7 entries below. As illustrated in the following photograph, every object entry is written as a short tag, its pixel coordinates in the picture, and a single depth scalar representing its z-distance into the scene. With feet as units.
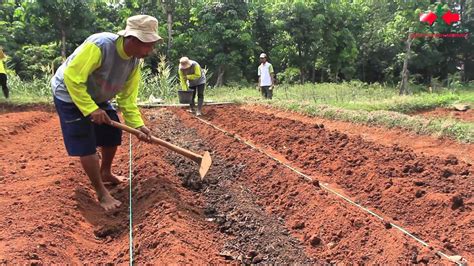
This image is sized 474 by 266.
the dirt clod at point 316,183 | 14.24
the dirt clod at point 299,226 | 12.14
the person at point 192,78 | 31.53
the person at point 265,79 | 39.96
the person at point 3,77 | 33.81
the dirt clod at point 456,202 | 11.76
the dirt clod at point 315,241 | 11.02
